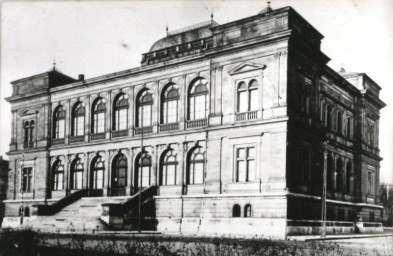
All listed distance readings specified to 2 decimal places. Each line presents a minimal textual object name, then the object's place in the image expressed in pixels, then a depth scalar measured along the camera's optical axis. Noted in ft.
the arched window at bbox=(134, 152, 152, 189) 133.18
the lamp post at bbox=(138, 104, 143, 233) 111.96
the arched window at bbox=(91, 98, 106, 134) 146.00
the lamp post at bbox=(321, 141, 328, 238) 105.93
